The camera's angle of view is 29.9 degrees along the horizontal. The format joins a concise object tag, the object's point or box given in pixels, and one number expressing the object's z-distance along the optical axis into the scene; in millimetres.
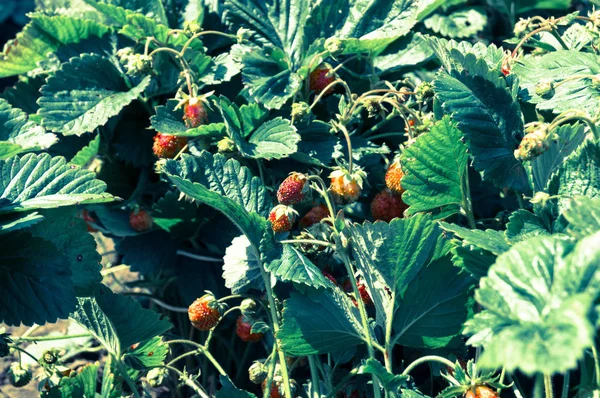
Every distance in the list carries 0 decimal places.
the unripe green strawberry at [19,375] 663
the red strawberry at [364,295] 620
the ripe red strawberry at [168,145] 689
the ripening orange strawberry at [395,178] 635
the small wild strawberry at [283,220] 608
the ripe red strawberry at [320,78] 706
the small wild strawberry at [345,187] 613
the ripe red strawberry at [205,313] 629
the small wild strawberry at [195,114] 669
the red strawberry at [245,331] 662
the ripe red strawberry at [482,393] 538
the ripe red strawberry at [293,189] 610
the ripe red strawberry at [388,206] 649
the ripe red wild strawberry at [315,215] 645
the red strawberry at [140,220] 732
